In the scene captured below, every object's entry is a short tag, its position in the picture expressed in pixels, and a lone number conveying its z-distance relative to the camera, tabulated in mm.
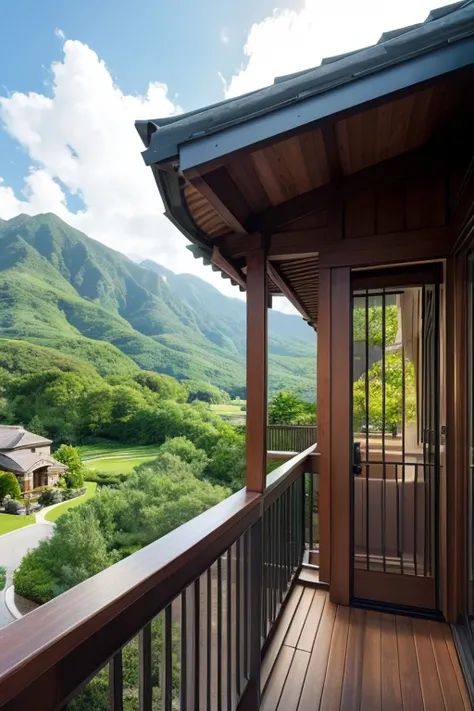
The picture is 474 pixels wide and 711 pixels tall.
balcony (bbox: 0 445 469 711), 711
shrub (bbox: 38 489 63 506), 18047
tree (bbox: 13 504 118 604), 14594
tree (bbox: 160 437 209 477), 21641
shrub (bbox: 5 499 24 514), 17375
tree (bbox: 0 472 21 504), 15711
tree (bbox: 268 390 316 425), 16203
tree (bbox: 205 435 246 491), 20844
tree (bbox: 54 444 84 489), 18594
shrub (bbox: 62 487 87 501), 18647
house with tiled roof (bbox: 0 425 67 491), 16203
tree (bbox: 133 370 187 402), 26000
